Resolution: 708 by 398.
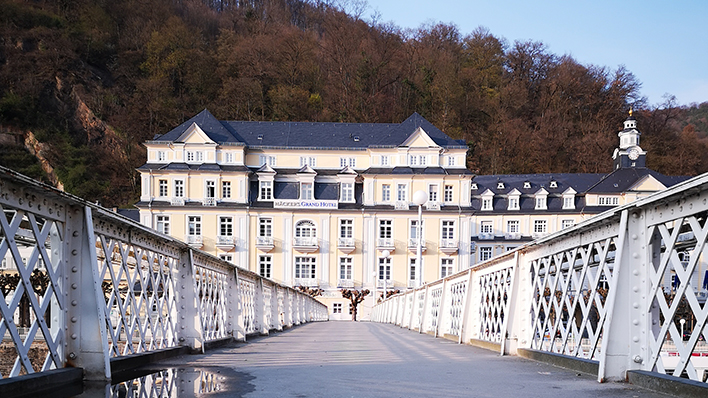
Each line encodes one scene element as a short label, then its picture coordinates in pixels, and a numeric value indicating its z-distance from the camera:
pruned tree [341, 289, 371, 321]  62.88
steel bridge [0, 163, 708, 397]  4.49
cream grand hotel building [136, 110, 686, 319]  63.09
